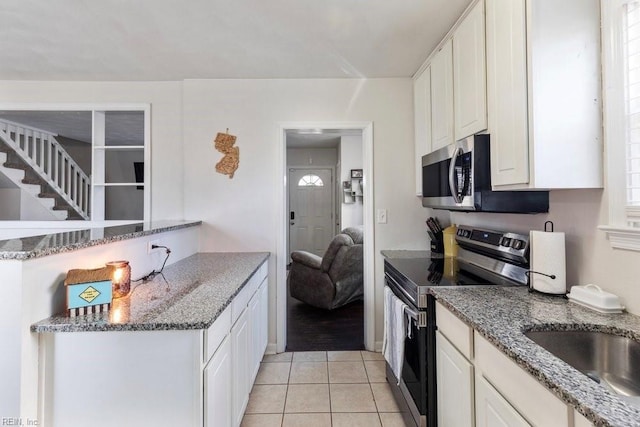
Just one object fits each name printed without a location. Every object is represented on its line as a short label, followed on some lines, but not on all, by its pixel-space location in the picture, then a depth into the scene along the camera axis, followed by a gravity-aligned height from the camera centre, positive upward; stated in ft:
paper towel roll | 4.53 -0.69
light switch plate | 9.27 -0.02
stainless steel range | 5.20 -1.17
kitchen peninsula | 3.59 -1.24
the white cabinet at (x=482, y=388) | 2.74 -1.85
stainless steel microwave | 5.26 +0.47
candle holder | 4.66 -0.92
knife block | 8.45 -0.83
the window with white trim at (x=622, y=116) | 3.84 +1.23
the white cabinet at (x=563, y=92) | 4.22 +1.63
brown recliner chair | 11.74 -2.22
